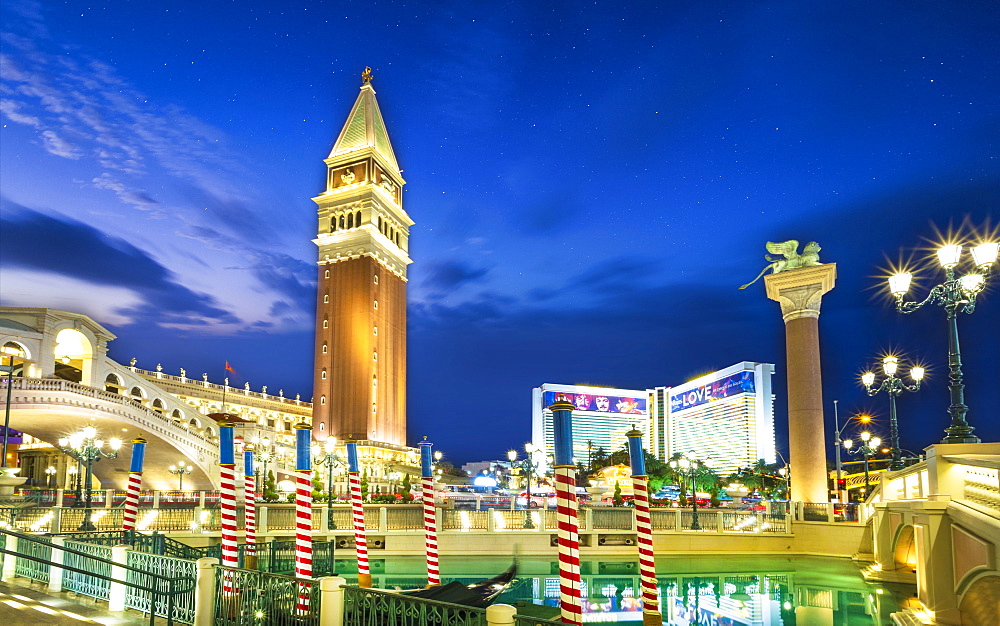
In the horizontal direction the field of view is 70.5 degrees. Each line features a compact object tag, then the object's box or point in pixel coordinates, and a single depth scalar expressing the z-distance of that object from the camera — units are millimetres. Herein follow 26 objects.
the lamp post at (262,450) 48147
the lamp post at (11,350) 49153
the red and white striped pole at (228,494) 15133
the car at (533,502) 34150
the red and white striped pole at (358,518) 19766
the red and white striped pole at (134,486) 19938
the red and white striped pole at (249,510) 18500
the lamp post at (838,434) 34678
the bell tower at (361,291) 80688
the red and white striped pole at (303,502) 16047
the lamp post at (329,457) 30109
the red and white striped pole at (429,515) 19594
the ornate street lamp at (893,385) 21156
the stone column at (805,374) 32312
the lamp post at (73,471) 54084
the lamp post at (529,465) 31516
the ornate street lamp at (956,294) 14008
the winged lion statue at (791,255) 34625
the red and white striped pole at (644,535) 14461
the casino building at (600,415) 159000
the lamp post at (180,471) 47188
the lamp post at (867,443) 32884
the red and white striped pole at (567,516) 10844
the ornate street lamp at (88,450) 31720
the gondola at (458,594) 13484
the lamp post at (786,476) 55281
